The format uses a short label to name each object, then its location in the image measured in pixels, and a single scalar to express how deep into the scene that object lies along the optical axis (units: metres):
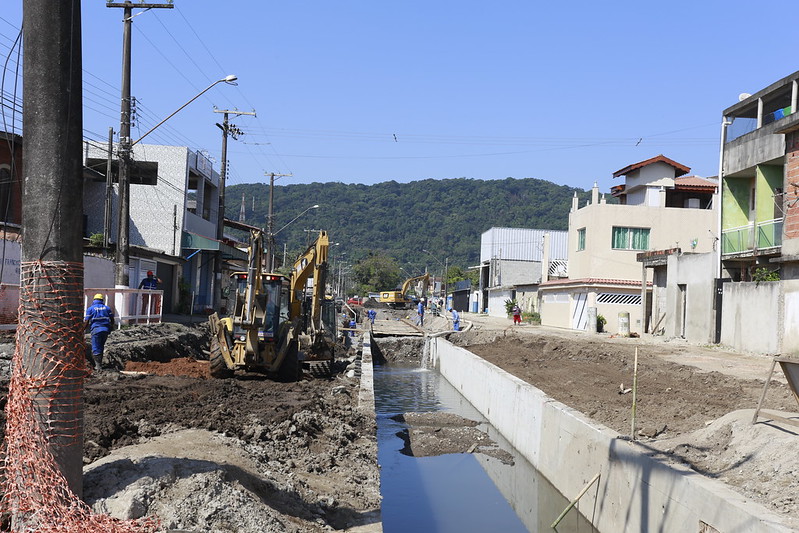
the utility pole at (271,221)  40.77
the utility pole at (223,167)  35.19
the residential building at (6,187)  27.69
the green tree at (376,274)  122.56
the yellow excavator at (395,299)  81.62
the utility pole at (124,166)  20.97
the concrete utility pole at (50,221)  5.35
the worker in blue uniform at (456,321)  40.97
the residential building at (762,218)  20.95
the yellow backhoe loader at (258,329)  16.81
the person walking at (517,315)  45.50
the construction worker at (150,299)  24.17
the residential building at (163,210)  35.62
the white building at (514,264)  53.94
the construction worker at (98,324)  15.45
